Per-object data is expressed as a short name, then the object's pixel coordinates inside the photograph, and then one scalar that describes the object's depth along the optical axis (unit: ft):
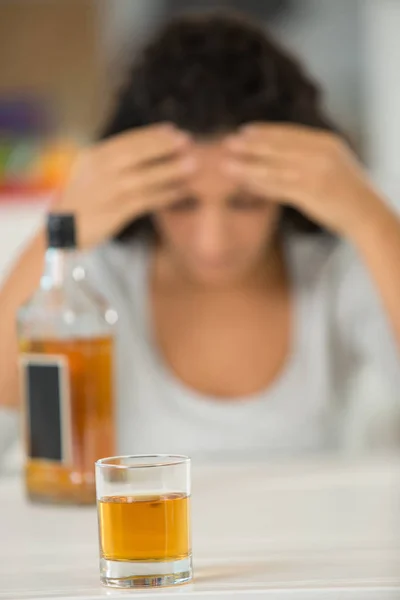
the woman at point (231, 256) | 6.61
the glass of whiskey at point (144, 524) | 4.29
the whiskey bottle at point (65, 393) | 5.25
